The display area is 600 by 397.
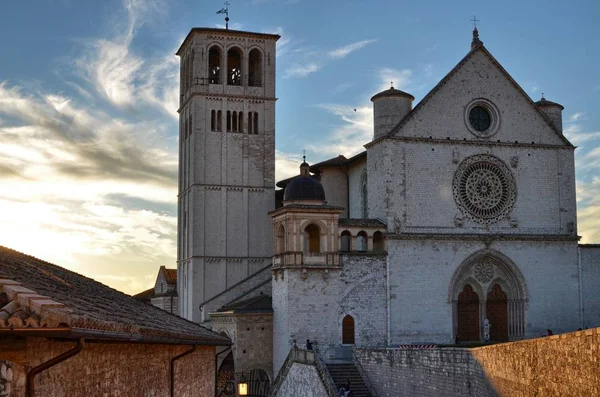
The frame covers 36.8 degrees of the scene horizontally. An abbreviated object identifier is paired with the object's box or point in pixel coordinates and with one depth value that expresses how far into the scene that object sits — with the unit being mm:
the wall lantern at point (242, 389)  28453
